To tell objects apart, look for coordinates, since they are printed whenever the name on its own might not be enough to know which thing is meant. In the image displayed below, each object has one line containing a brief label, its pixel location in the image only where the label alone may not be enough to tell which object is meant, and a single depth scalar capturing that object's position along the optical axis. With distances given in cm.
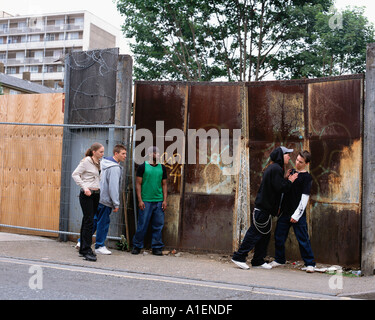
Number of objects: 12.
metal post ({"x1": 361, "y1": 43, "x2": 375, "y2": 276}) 671
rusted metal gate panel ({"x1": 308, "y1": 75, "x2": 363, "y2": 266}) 706
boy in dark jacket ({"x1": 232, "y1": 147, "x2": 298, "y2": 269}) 676
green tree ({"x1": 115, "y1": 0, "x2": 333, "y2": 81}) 1839
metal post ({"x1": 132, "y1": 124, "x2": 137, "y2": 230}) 782
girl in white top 673
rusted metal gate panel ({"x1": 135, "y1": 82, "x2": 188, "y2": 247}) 806
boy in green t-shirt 768
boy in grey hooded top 731
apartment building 7469
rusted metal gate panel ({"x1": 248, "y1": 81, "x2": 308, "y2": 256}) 752
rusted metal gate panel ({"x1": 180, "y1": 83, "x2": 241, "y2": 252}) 786
